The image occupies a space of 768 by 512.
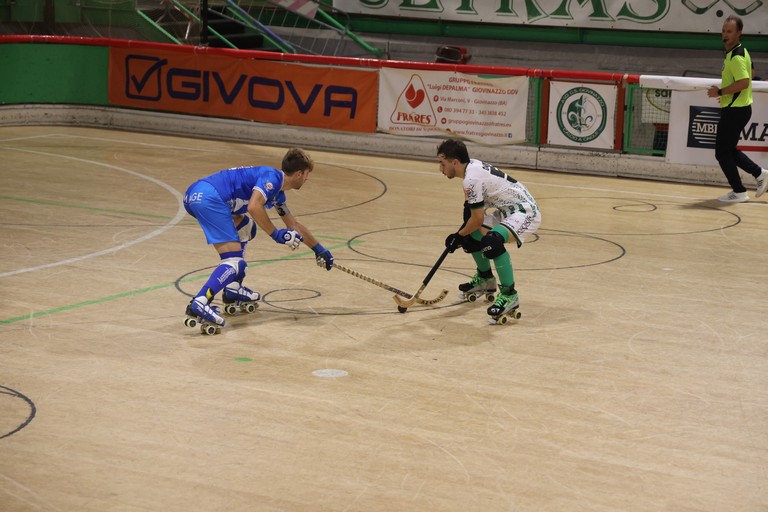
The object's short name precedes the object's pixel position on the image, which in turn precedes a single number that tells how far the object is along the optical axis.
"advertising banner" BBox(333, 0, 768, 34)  21.81
